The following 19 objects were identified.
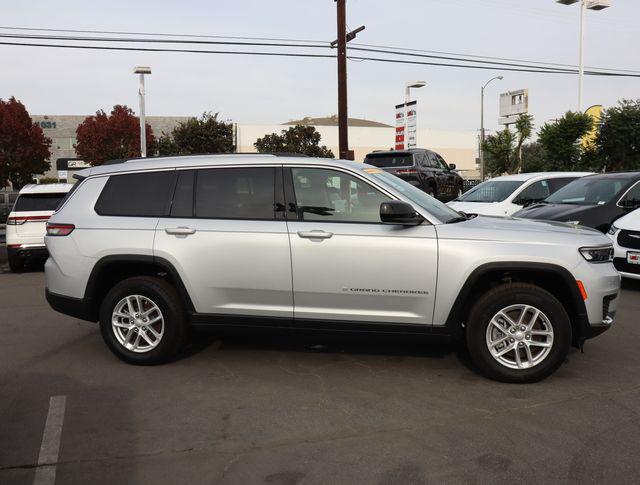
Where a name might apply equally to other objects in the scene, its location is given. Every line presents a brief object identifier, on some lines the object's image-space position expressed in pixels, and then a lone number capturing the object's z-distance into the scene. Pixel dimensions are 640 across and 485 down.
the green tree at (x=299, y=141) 38.94
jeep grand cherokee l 4.71
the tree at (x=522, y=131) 27.84
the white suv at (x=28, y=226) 11.48
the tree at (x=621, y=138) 21.38
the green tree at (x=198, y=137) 37.94
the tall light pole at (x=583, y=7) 26.27
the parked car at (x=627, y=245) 8.30
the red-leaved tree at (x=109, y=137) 50.38
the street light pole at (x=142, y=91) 22.61
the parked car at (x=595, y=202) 9.41
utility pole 18.84
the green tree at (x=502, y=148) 28.94
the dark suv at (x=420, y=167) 17.03
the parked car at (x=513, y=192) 12.08
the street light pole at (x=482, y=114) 44.74
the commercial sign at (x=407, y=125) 30.58
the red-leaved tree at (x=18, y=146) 44.41
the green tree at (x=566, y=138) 21.78
